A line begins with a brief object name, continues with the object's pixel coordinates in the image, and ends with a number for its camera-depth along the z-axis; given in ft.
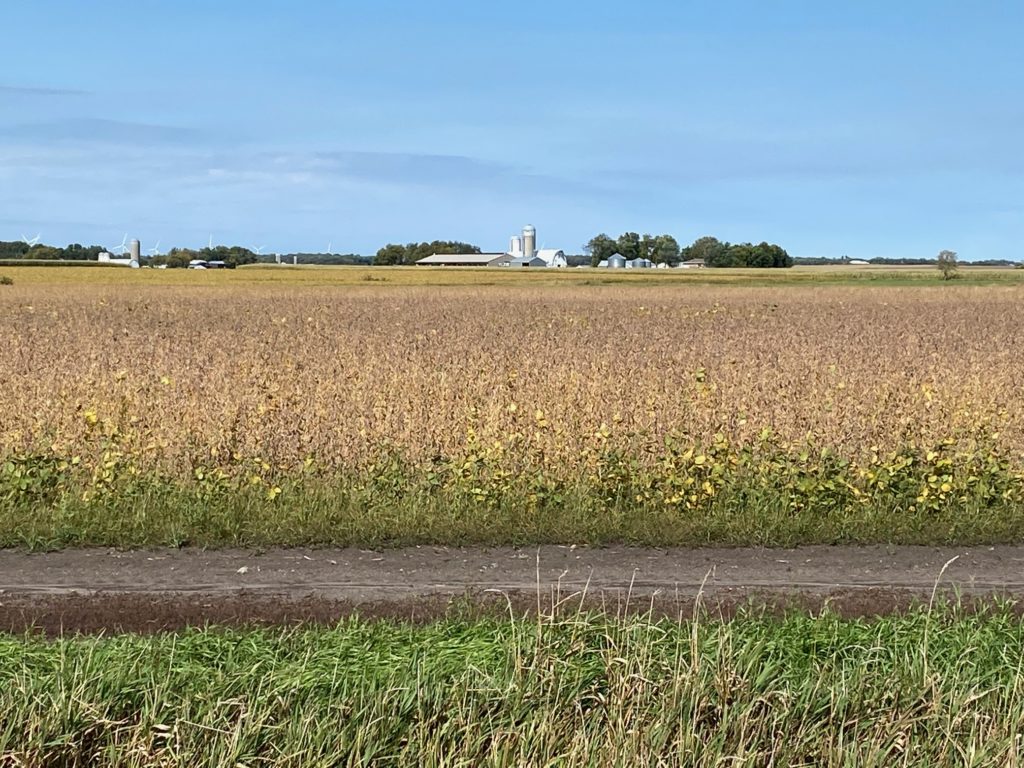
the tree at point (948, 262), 290.56
